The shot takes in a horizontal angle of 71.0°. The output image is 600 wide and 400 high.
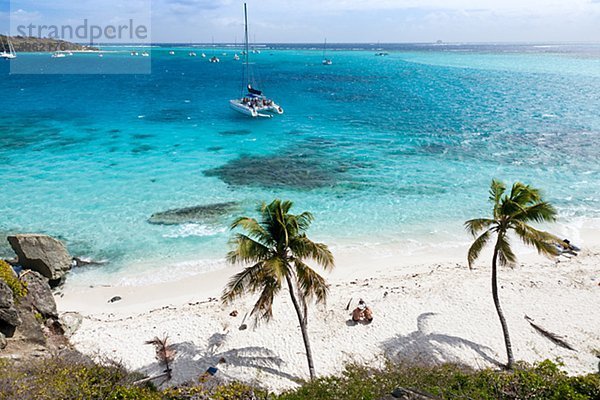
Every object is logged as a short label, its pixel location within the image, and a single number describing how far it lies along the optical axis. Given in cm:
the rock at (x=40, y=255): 2197
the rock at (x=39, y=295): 1789
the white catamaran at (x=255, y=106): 6306
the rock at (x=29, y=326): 1638
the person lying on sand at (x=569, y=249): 2546
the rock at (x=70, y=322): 1825
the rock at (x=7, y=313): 1578
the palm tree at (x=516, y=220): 1445
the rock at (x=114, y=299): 2171
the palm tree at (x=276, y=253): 1399
